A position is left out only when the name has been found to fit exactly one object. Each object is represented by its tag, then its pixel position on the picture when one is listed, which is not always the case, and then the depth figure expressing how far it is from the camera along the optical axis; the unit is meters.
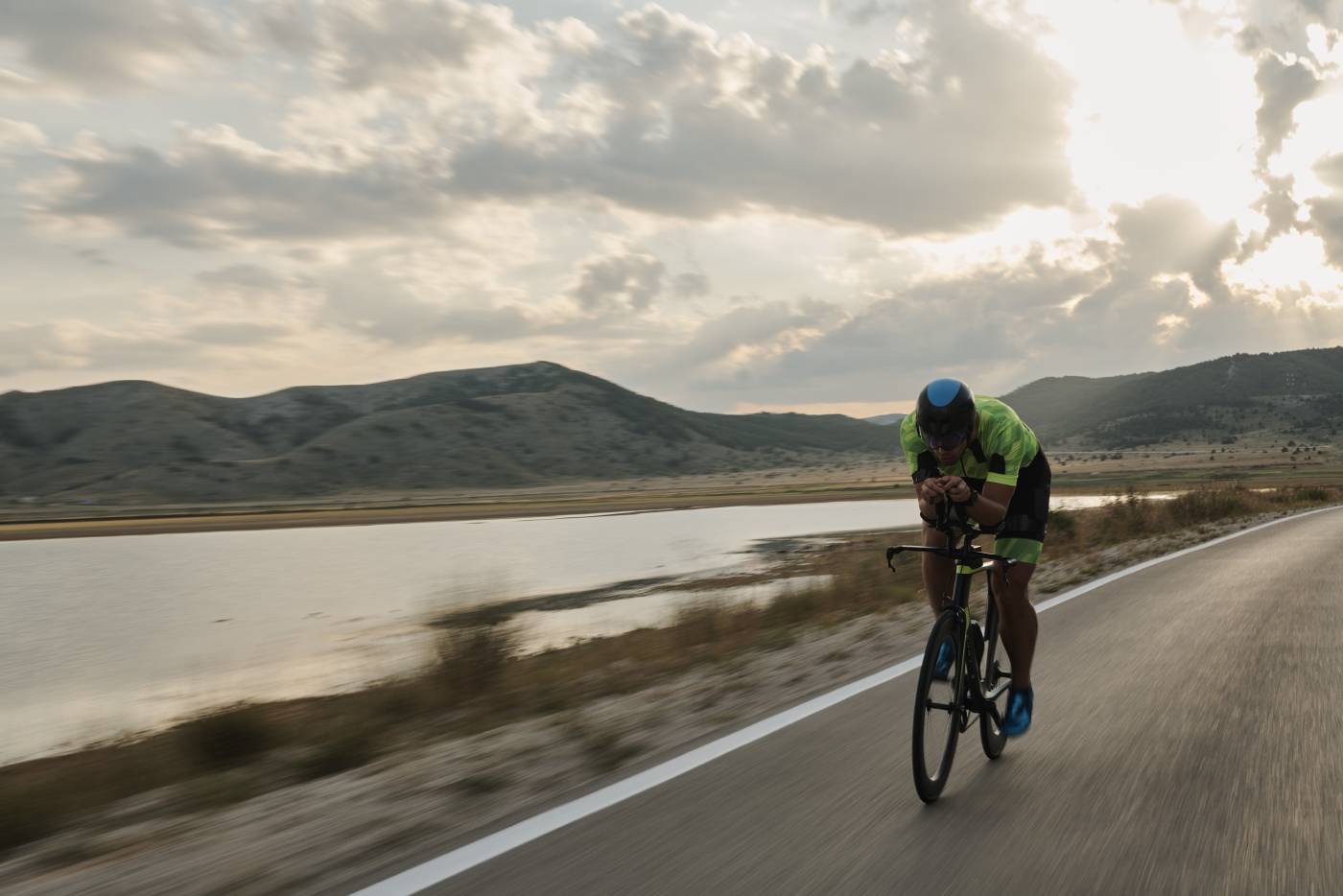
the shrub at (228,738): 7.43
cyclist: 4.48
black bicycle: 4.52
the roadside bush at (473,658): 10.05
